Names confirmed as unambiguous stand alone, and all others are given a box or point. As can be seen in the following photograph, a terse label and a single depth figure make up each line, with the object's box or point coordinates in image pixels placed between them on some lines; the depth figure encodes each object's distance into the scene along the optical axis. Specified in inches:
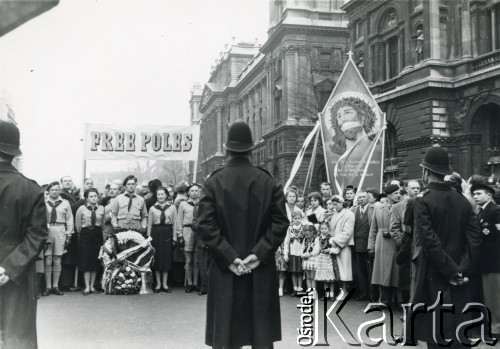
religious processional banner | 528.4
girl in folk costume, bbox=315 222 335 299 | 383.6
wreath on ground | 409.7
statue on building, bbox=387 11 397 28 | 1331.6
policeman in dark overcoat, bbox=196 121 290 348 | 177.0
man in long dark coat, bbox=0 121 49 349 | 168.4
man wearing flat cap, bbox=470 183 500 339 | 270.5
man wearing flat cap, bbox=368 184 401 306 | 359.3
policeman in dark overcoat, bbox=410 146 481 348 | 206.5
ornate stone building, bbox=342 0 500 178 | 1046.4
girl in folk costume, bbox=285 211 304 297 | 405.7
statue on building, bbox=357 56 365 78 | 1460.4
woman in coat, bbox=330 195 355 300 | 384.8
